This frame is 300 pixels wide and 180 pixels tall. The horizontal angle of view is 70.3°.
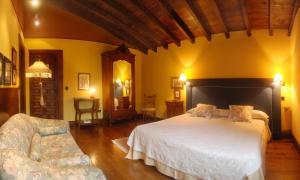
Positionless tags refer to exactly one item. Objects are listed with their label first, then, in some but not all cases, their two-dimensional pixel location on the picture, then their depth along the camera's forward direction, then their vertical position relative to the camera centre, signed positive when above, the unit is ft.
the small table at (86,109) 20.89 -2.19
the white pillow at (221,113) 15.75 -1.95
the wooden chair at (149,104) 24.00 -1.93
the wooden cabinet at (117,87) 22.02 +0.02
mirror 22.44 +0.34
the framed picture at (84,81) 22.09 +0.67
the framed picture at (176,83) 21.52 +0.39
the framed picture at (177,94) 21.76 -0.73
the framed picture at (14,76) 11.43 +0.66
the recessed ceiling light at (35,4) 16.81 +6.83
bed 7.98 -2.46
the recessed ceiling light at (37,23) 19.01 +5.84
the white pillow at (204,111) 15.92 -1.84
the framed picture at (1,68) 8.55 +0.81
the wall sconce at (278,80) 15.20 +0.45
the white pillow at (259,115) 14.76 -2.00
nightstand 20.57 -1.98
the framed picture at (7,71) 9.34 +0.77
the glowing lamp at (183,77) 20.28 +0.93
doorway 20.63 -0.23
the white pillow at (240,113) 14.07 -1.81
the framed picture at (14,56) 11.60 +1.78
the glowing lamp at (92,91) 22.66 -0.39
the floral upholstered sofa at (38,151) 4.58 -2.01
